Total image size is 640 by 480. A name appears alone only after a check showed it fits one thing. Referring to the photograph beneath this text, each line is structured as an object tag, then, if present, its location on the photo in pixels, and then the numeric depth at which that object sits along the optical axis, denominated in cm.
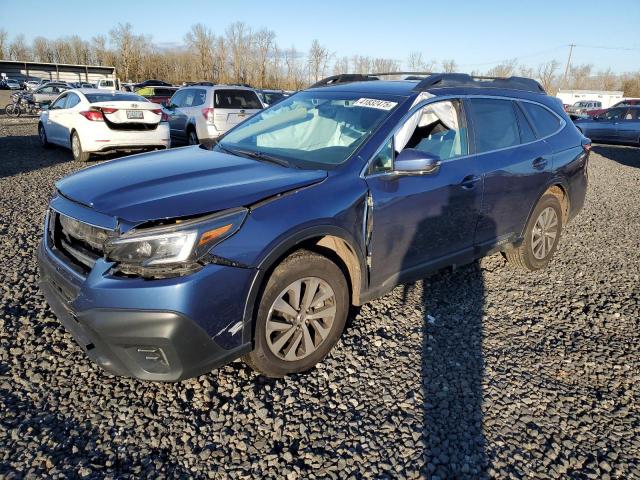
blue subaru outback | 223
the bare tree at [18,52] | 9038
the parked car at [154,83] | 3983
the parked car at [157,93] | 2306
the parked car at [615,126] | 1698
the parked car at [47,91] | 2675
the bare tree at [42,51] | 9000
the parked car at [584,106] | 2904
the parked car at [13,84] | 4872
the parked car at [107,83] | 4498
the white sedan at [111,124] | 923
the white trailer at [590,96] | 5556
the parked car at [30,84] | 4323
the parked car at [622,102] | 2781
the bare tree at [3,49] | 8269
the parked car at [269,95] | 1601
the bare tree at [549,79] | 7916
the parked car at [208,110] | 1112
